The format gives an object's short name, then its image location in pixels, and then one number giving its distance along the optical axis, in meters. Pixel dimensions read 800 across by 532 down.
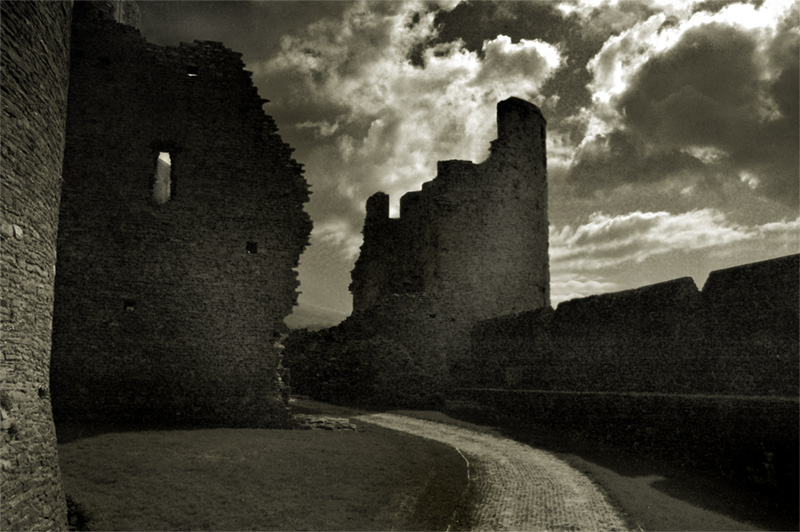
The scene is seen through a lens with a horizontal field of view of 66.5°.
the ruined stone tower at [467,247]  22.62
